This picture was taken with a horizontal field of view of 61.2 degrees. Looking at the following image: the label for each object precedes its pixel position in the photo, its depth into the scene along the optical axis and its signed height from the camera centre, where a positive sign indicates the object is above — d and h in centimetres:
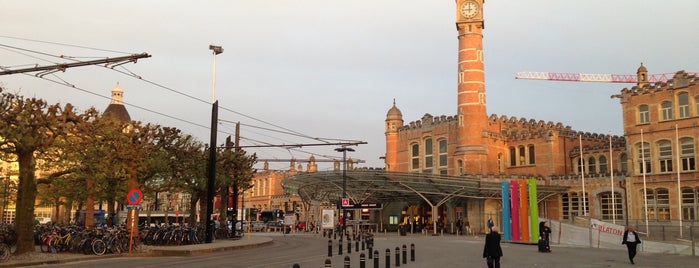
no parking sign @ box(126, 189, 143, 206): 2156 +22
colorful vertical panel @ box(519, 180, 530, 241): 3515 -64
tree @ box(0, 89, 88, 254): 1938 +224
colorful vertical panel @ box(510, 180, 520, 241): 3575 -35
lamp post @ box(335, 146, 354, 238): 4156 +200
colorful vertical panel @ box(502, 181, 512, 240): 3628 -36
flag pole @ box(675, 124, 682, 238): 4097 +152
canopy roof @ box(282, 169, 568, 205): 4425 +144
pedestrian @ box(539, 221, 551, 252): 2523 -161
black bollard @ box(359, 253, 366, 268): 1376 -133
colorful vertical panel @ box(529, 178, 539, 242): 3412 -56
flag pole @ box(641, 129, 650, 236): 4248 +338
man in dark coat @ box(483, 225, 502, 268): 1488 -107
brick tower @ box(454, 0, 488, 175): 5694 +1127
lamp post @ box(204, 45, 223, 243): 2730 +190
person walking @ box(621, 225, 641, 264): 1959 -119
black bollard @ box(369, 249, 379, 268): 1448 -140
